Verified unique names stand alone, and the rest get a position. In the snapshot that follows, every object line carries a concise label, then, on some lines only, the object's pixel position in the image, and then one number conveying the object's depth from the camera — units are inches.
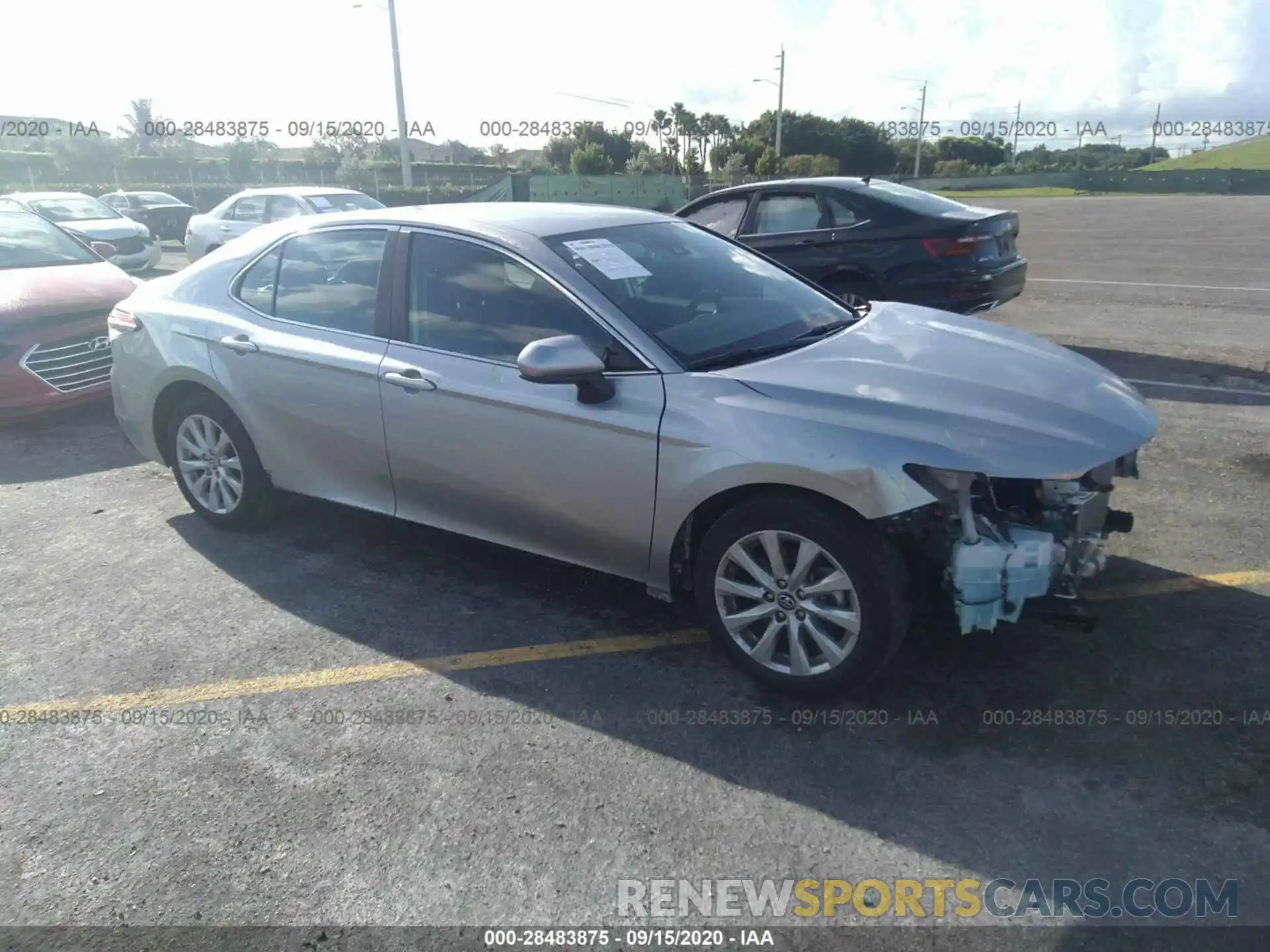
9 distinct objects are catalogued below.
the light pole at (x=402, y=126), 1205.7
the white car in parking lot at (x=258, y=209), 592.7
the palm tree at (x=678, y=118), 3282.5
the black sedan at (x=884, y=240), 315.6
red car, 280.5
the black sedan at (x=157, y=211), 969.5
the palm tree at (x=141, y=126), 2427.4
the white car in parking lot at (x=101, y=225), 652.7
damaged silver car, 128.1
